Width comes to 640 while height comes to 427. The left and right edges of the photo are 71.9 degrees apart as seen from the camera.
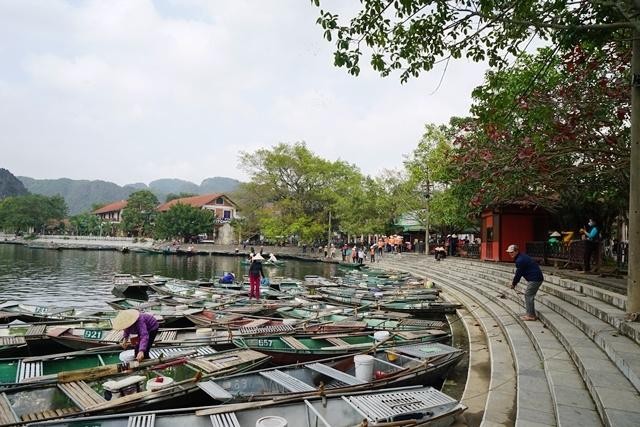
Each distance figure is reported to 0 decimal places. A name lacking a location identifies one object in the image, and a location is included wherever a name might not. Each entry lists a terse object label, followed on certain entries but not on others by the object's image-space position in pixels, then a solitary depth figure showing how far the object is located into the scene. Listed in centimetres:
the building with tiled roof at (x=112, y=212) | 8925
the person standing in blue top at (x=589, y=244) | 1288
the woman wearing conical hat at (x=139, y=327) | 704
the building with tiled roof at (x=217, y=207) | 7225
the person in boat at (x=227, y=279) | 2245
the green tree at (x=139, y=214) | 7419
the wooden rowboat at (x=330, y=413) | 484
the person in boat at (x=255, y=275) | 1675
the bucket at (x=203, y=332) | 1025
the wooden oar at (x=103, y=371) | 637
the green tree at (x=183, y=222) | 6341
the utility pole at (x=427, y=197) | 3412
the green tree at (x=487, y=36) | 637
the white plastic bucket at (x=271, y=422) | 421
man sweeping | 886
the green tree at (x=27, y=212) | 8281
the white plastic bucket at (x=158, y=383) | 607
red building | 2336
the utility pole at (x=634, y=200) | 666
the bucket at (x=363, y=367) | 687
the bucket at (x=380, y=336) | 917
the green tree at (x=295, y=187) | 4747
